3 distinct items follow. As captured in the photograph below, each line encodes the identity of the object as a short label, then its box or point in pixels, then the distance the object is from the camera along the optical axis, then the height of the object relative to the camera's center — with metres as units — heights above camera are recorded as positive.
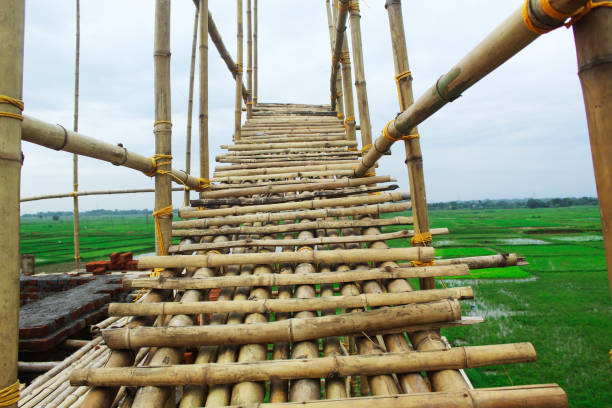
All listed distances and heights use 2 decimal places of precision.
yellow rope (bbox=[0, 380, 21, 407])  1.17 -0.58
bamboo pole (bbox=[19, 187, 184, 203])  5.91 +0.96
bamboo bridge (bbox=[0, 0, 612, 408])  1.21 -0.36
